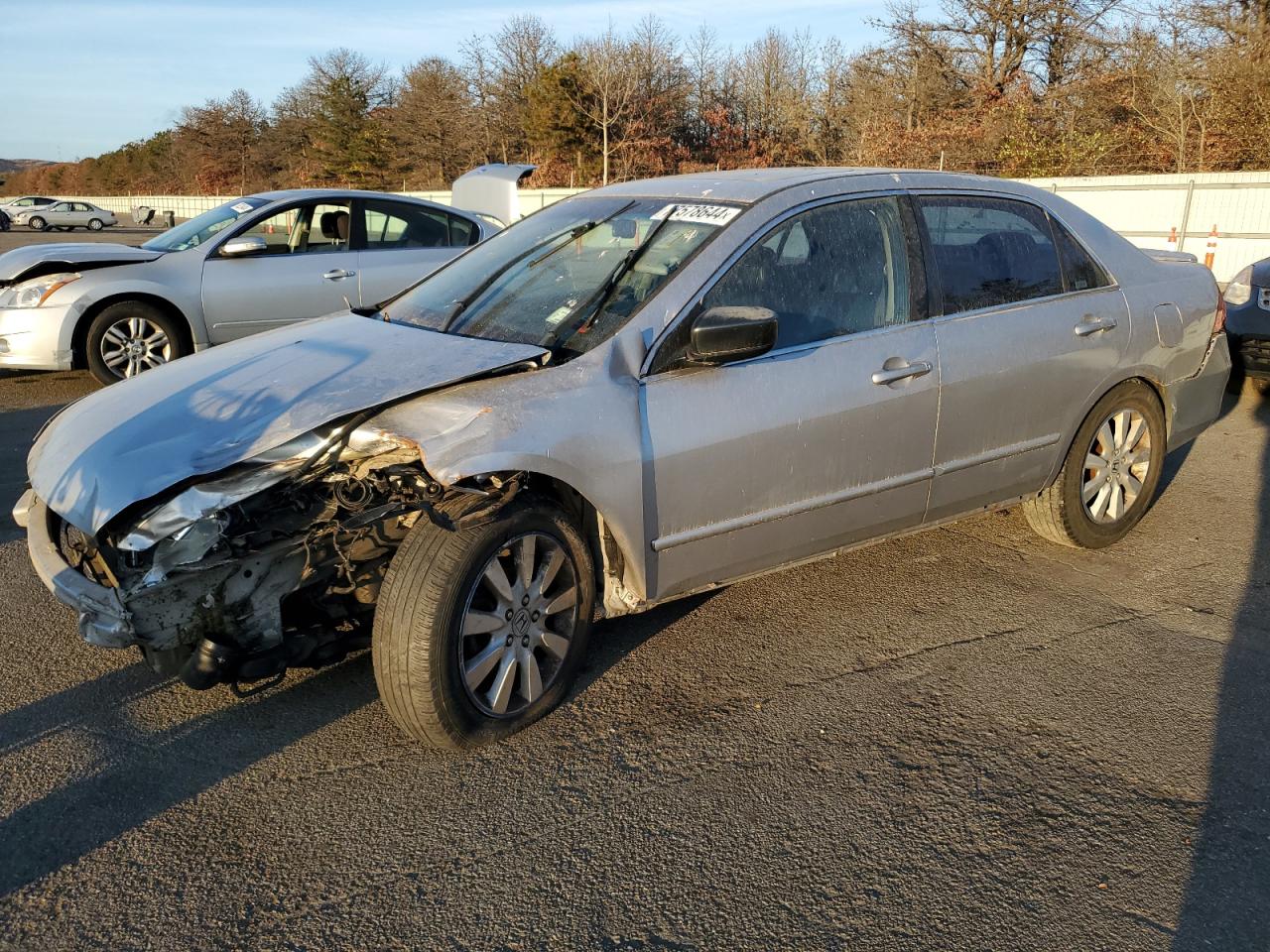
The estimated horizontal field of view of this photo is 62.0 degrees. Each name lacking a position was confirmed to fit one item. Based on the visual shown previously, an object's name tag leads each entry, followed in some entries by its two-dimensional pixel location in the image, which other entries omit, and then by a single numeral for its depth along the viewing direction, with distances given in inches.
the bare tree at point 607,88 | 1449.3
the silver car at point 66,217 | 1686.8
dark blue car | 313.3
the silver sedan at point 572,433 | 122.0
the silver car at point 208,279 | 315.9
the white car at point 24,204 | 1712.2
